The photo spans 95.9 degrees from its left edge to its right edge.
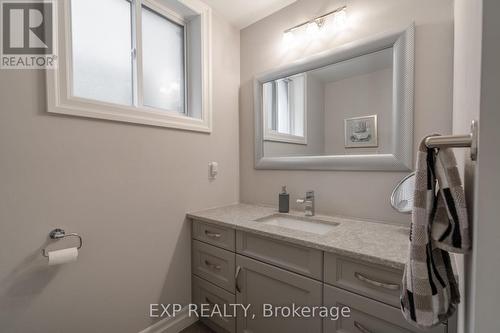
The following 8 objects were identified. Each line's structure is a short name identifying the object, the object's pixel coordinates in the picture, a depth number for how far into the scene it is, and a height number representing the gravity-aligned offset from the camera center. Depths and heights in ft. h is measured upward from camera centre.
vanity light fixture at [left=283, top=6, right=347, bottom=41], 4.87 +3.14
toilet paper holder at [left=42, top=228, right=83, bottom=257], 3.56 -1.22
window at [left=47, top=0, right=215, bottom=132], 3.83 +2.17
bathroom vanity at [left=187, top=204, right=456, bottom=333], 3.02 -1.81
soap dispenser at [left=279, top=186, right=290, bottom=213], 5.54 -1.07
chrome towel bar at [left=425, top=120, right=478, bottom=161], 1.27 +0.11
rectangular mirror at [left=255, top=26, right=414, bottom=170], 4.21 +1.12
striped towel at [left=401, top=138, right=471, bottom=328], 1.62 -0.62
